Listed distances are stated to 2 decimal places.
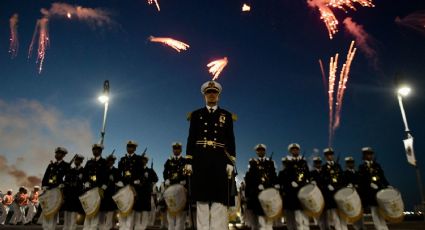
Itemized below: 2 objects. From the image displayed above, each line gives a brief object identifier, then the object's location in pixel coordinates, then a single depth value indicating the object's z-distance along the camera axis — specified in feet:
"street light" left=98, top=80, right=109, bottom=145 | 60.66
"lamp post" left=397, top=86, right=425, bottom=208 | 53.59
